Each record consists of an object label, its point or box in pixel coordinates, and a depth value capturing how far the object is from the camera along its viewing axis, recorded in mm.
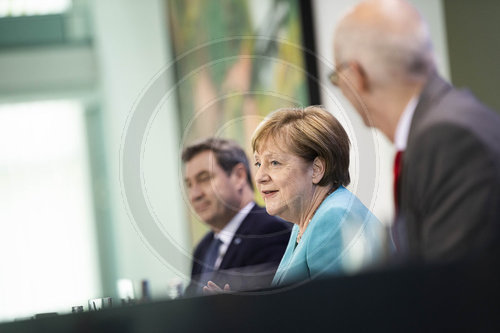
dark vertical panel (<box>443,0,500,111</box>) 13262
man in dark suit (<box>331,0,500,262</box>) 6181
